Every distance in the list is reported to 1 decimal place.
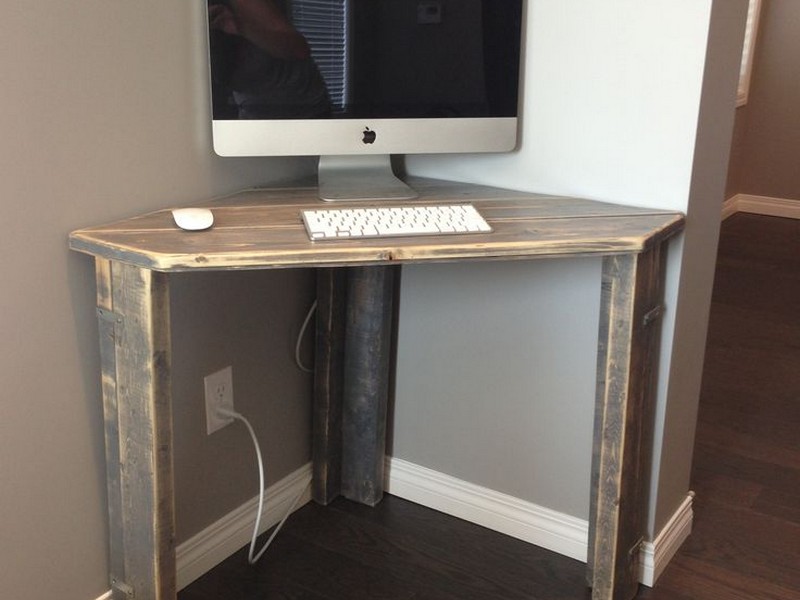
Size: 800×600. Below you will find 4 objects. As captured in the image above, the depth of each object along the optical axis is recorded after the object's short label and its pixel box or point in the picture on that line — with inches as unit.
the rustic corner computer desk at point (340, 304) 51.3
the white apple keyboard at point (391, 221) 53.5
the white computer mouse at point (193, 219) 53.7
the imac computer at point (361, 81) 61.1
